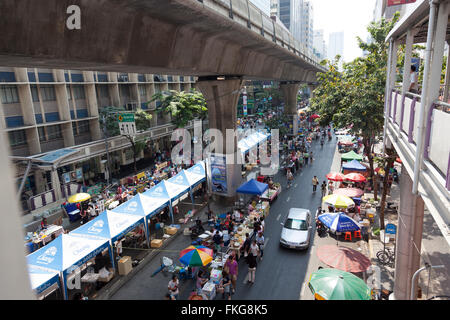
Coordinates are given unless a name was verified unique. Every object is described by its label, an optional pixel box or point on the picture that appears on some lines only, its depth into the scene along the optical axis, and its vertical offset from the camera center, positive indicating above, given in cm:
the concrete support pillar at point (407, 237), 875 -450
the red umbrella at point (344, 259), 1059 -609
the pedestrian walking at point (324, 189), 2073 -687
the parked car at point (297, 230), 1444 -691
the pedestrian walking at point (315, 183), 2183 -682
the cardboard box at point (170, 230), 1667 -733
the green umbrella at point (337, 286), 858 -570
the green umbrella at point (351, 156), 2447 -577
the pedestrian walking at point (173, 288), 1108 -692
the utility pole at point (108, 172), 2453 -659
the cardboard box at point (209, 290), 1100 -702
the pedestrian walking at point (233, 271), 1176 -683
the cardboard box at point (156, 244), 1534 -737
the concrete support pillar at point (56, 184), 2259 -631
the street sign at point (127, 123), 2251 -216
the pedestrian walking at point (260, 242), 1411 -694
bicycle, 1285 -722
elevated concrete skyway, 656 +167
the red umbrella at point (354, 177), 1923 -580
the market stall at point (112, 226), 1260 -550
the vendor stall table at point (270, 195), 2015 -700
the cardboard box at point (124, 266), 1320 -723
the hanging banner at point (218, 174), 1991 -542
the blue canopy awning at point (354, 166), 2212 -589
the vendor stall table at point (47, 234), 1583 -706
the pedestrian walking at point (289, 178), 2379 -697
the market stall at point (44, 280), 998 -588
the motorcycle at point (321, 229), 1605 -741
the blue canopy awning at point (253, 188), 1845 -596
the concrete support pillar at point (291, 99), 4259 -183
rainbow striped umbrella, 1153 -618
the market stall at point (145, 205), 1458 -542
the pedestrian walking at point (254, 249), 1329 -683
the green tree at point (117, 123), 2753 -265
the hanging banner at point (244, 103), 4600 -230
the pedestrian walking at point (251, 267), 1214 -690
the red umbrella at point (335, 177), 1983 -593
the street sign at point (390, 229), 1367 -639
